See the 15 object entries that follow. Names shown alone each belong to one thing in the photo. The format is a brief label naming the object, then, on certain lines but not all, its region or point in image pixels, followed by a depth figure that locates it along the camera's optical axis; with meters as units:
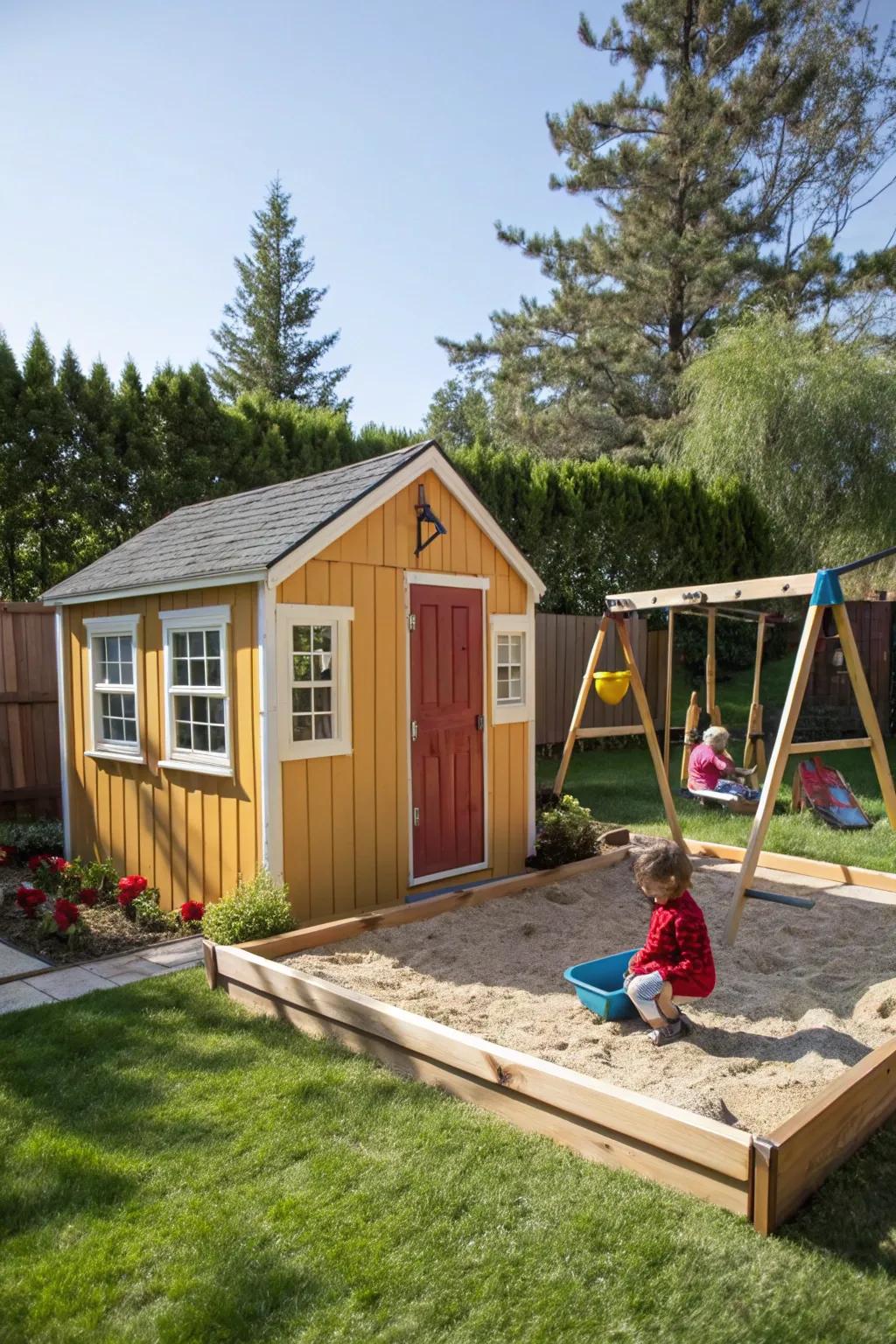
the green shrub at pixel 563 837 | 7.69
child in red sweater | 4.26
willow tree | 16.83
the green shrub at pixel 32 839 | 8.40
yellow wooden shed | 6.02
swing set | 5.77
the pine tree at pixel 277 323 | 32.88
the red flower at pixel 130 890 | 6.48
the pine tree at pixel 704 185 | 22.53
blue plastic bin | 4.44
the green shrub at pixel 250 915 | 5.42
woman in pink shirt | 9.50
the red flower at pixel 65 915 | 5.88
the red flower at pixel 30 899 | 6.30
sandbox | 3.17
